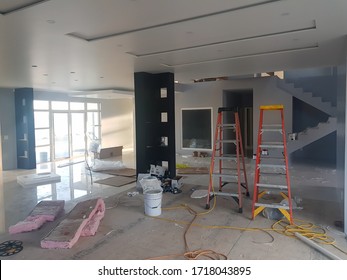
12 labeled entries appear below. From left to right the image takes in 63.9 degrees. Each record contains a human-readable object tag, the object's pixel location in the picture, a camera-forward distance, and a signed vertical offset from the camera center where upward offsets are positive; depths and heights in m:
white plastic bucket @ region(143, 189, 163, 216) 4.27 -1.13
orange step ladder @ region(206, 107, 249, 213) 4.50 -0.75
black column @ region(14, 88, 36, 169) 9.41 +0.10
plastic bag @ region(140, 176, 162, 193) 4.67 -0.94
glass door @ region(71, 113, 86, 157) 11.95 -0.16
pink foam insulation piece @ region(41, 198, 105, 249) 3.27 -1.25
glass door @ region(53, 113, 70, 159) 11.21 -0.19
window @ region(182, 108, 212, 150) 11.02 +0.03
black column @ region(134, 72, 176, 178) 6.54 +0.20
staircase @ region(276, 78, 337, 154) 8.13 +0.22
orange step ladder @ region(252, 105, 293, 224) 3.91 -1.09
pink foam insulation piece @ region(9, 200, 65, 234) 3.77 -1.25
